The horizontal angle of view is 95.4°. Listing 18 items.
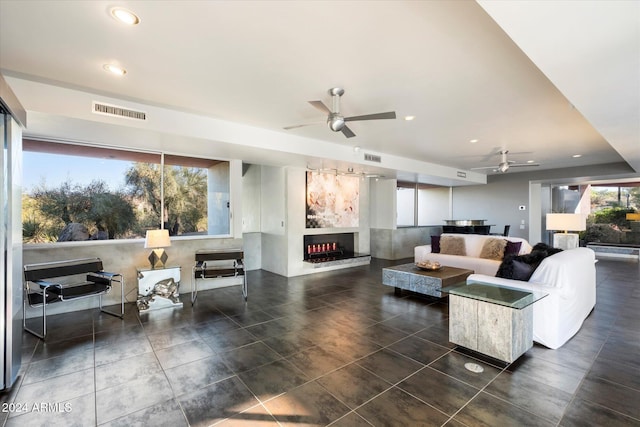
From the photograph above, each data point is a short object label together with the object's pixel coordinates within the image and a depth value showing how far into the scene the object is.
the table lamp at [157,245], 4.39
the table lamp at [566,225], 5.16
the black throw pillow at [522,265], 3.46
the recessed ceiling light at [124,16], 2.01
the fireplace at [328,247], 7.02
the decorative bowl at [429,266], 4.99
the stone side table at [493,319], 2.68
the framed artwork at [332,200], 6.94
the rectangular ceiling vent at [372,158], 6.32
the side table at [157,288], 4.30
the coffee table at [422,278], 4.49
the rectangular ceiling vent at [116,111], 3.39
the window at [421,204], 9.84
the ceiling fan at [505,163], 6.33
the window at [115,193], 4.16
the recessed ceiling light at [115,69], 2.79
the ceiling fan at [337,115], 3.15
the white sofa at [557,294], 3.02
